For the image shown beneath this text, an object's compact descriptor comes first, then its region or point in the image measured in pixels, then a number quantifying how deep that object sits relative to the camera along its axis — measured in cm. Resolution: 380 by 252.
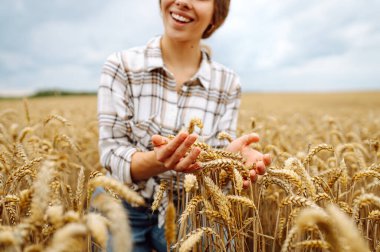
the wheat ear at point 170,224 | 78
